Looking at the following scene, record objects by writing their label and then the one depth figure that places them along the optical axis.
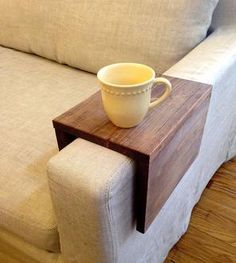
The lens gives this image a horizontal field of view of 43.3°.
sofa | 0.50
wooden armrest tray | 0.51
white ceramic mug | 0.50
